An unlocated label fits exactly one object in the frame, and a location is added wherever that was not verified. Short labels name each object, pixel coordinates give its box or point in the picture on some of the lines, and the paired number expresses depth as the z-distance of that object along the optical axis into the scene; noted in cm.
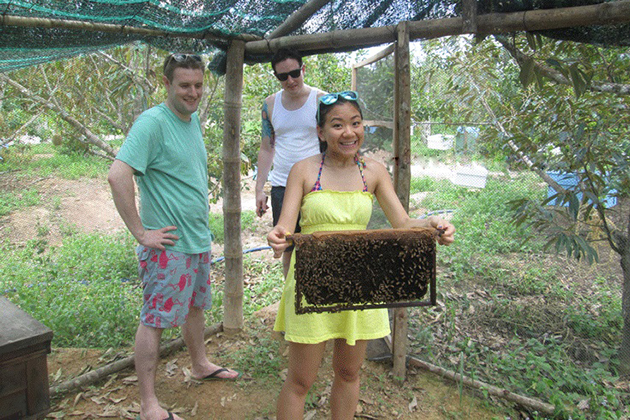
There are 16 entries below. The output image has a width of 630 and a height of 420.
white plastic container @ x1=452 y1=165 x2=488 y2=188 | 1036
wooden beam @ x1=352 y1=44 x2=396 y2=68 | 341
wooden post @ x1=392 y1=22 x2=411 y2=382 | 321
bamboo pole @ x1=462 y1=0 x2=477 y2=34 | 297
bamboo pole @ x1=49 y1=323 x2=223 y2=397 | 342
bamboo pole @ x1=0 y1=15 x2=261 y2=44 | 260
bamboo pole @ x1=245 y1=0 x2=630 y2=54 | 270
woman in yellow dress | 237
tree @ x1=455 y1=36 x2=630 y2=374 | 368
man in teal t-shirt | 279
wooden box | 277
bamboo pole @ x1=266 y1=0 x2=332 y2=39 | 349
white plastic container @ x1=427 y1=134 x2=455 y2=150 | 1494
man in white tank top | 343
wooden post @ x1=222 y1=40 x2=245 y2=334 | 402
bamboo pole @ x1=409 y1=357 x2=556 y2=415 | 323
